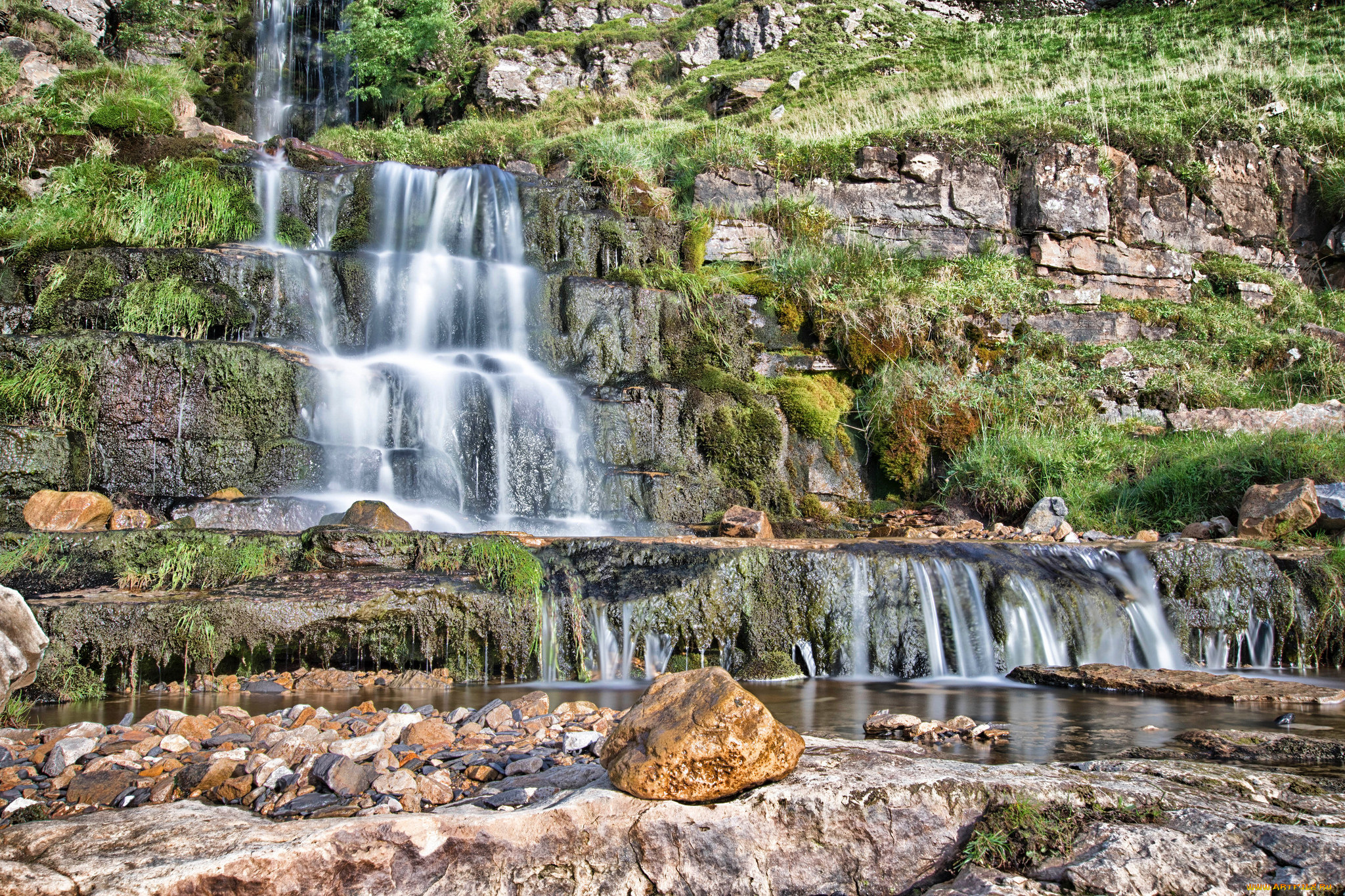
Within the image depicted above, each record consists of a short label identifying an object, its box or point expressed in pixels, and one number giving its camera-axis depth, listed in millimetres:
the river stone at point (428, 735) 3205
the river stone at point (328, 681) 5141
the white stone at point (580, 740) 3127
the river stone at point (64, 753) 2914
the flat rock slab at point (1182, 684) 4941
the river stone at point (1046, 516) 8672
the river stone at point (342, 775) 2682
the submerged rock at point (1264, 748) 3303
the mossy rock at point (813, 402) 9992
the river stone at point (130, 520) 6711
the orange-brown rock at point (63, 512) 6445
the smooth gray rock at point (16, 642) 3006
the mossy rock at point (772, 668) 5875
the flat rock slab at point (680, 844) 2025
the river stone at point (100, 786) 2725
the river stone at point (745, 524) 7871
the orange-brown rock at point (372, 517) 6781
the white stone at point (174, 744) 3176
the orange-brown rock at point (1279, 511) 7531
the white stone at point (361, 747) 2961
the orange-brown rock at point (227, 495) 7293
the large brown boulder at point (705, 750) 2396
